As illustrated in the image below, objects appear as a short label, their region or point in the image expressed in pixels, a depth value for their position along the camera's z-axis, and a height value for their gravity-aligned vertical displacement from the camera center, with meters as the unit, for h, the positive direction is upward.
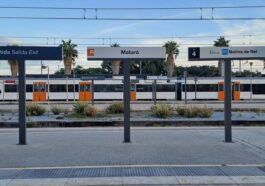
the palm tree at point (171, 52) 76.62 +4.45
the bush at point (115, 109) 27.88 -1.66
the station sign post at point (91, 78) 41.91 +0.24
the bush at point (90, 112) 25.65 -1.68
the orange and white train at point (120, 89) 49.84 -0.93
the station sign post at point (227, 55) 14.62 +0.74
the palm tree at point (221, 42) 77.38 +6.19
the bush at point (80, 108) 26.48 -1.49
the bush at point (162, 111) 24.77 -1.61
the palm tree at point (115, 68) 63.85 +1.71
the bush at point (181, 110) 25.72 -1.66
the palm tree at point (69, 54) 75.50 +4.21
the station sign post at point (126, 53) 14.35 +0.80
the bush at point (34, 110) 26.58 -1.61
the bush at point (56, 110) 27.30 -1.68
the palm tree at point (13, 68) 65.65 +1.91
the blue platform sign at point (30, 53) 14.04 +0.82
